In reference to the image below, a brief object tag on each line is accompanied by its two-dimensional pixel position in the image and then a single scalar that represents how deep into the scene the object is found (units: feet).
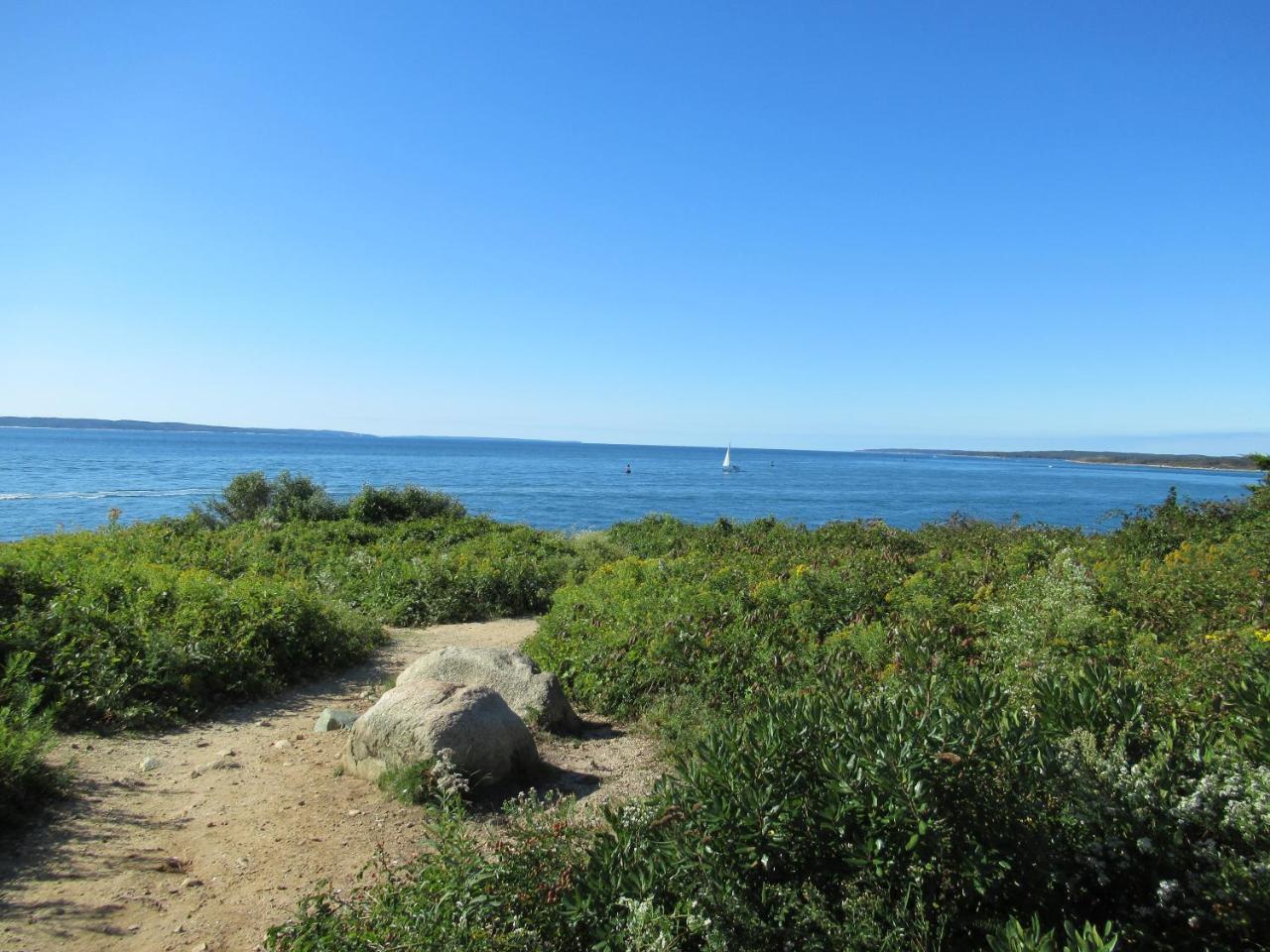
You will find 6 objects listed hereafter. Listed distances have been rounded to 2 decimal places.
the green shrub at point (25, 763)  17.10
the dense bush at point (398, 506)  67.10
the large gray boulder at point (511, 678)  24.22
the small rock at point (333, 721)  24.66
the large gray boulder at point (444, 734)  19.39
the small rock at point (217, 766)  21.05
